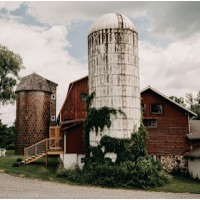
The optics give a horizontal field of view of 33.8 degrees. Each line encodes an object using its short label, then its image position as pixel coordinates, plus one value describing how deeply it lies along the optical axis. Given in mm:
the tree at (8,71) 46406
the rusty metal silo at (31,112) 38781
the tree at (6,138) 47844
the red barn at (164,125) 31031
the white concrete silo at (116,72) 25891
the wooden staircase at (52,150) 28188
